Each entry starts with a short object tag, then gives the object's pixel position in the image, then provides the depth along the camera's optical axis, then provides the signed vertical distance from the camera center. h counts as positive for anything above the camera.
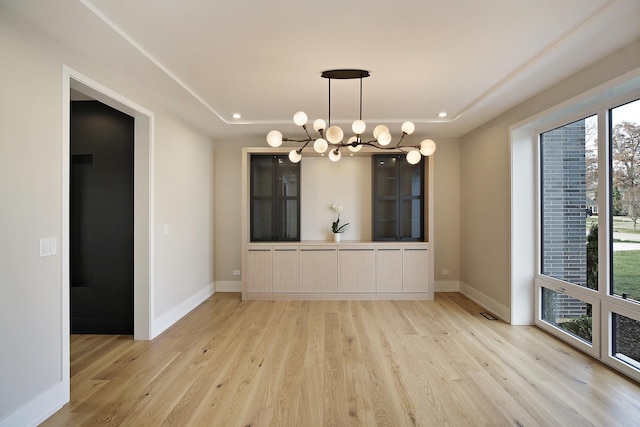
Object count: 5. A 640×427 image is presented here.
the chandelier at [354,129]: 2.81 +0.70
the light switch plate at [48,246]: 2.25 -0.23
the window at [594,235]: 2.74 -0.20
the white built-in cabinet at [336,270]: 5.18 -0.89
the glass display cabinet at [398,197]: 5.37 +0.27
